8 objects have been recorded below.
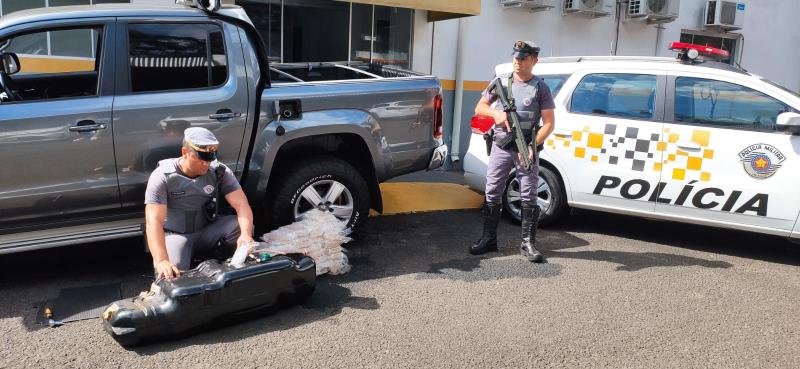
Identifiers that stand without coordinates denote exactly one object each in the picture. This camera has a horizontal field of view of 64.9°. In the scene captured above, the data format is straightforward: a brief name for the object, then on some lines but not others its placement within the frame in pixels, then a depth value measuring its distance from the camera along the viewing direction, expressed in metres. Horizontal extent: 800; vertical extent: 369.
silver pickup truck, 3.85
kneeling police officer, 3.71
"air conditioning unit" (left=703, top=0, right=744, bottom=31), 11.55
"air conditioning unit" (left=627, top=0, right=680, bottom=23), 10.51
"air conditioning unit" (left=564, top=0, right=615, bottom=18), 10.13
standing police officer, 4.82
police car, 4.99
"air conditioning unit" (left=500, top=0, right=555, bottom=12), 9.70
